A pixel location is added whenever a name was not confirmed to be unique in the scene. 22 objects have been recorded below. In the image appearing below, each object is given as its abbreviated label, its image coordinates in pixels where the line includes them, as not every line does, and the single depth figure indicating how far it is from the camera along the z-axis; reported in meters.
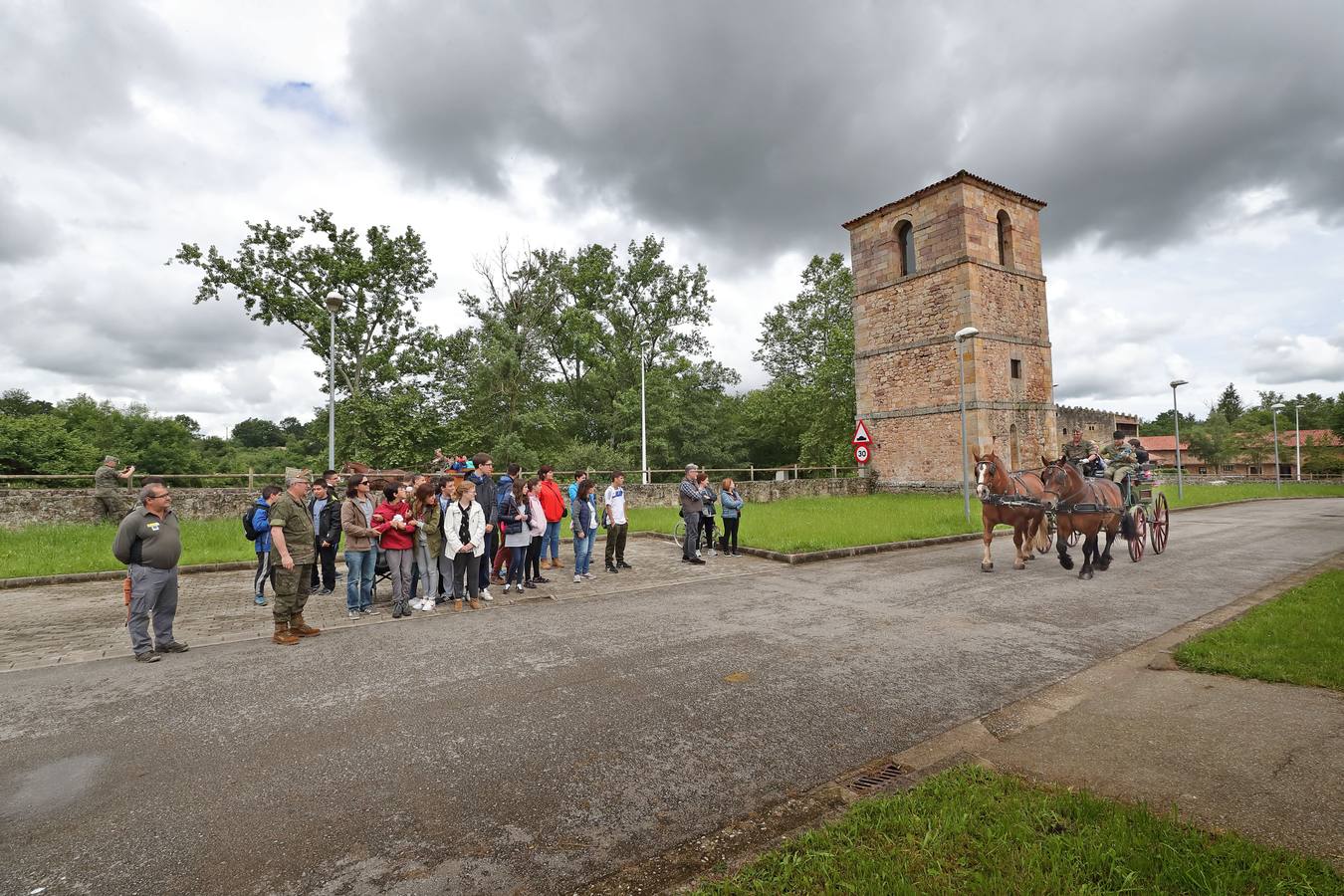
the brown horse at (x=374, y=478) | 10.57
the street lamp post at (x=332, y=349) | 14.01
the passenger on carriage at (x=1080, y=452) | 11.27
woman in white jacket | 8.22
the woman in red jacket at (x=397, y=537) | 7.92
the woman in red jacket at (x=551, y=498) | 10.14
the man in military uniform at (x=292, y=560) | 6.60
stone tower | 24.09
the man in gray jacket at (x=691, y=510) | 11.73
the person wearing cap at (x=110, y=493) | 14.64
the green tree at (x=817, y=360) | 36.50
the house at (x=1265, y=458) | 63.33
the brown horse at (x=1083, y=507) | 9.35
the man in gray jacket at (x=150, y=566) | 6.07
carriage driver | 10.94
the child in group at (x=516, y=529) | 9.16
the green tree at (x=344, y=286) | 30.03
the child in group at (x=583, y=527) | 9.94
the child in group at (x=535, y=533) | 9.45
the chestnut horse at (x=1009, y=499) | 10.02
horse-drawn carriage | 9.44
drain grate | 3.26
